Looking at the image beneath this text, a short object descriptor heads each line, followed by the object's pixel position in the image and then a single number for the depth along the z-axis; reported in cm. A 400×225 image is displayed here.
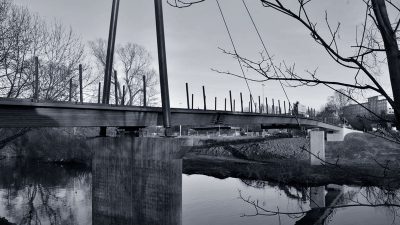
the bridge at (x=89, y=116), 1183
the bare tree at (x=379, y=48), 250
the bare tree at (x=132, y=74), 6231
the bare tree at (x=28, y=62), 1998
